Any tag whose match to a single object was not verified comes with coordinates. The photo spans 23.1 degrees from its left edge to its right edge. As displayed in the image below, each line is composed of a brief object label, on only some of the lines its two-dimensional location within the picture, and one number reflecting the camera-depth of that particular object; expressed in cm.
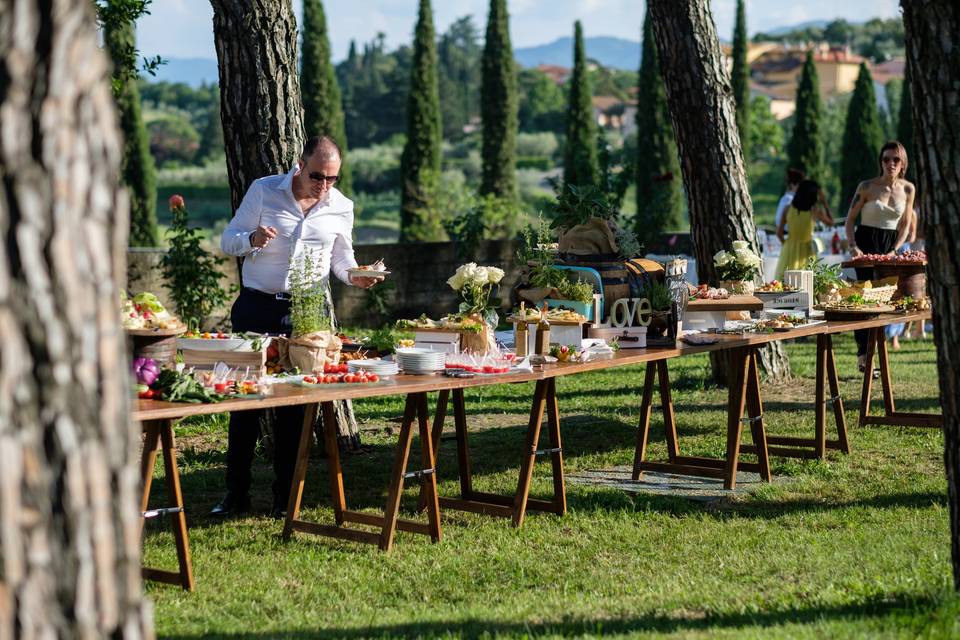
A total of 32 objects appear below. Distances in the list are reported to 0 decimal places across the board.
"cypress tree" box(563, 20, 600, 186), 5887
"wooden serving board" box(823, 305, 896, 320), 1318
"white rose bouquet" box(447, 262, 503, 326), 987
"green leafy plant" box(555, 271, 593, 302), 1079
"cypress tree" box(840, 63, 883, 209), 5947
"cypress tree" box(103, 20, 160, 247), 4064
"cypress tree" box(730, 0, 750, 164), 6130
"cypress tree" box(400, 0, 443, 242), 5199
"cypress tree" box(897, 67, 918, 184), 5234
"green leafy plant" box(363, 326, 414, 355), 1000
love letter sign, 1107
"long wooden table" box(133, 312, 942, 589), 843
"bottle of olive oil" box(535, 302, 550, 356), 1016
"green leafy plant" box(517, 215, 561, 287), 1094
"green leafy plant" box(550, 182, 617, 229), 1149
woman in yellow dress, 2126
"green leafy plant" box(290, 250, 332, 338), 886
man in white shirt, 1007
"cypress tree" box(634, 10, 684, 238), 5544
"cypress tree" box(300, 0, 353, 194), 5028
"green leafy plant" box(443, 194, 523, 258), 2742
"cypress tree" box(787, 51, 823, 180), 5914
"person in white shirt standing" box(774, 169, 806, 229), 2408
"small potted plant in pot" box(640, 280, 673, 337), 1118
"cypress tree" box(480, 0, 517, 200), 5771
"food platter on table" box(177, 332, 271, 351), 864
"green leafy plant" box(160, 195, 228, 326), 2136
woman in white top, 1814
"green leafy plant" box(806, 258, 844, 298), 1415
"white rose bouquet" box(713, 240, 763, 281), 1301
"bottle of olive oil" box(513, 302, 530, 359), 1019
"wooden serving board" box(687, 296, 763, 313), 1225
